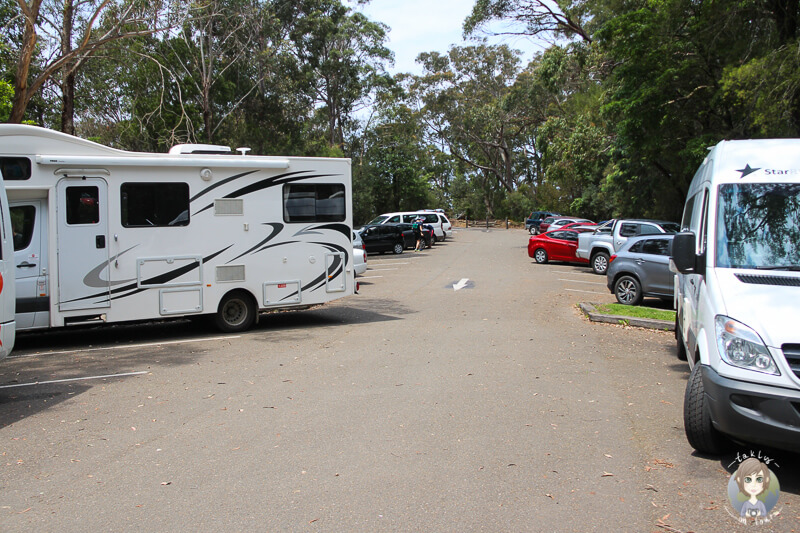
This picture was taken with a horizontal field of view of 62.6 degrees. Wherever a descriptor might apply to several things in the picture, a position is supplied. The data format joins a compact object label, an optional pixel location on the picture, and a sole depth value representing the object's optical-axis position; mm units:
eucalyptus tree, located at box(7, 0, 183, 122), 11781
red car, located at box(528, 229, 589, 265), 26375
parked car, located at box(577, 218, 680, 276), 21125
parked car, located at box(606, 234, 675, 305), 14398
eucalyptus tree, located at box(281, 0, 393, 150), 41094
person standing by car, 35125
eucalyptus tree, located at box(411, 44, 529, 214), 62875
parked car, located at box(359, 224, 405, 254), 32125
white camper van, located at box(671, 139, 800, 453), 4758
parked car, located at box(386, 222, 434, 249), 34438
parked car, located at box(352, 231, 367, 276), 19406
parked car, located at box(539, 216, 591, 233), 38344
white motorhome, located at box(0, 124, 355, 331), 10508
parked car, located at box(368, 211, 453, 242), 38188
